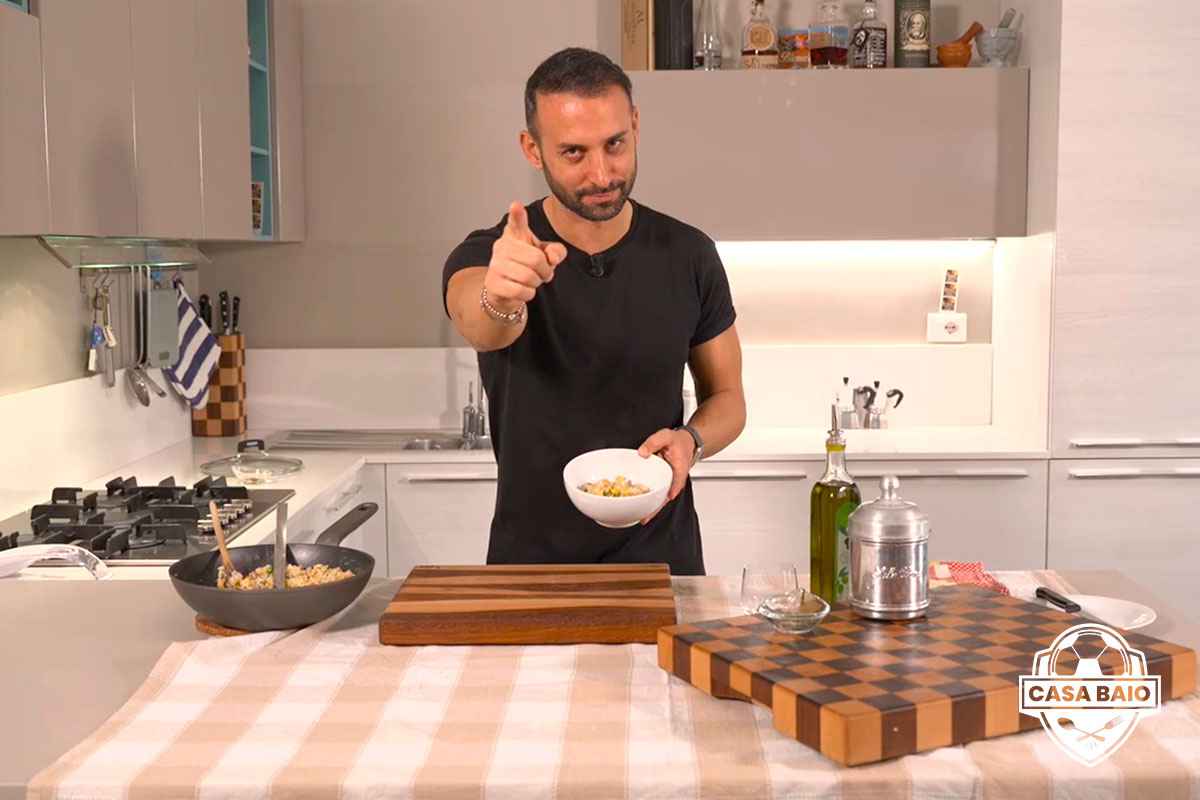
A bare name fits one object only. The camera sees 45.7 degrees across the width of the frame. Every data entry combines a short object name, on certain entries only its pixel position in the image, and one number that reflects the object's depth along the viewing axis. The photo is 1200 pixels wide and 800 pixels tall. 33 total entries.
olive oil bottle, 1.79
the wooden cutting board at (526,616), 1.76
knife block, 4.47
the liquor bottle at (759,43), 4.27
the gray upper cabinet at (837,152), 4.14
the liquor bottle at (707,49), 4.24
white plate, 1.77
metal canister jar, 1.67
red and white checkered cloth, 1.93
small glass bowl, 1.64
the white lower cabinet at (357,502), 3.49
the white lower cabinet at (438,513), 3.98
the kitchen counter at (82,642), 1.47
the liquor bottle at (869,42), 4.22
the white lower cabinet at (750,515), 3.98
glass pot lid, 3.70
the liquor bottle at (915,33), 4.27
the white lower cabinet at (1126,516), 3.99
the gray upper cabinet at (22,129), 2.40
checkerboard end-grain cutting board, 1.38
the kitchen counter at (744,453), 3.73
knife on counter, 1.78
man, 2.39
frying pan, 1.76
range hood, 3.01
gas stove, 2.77
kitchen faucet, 4.29
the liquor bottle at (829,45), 4.27
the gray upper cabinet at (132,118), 2.49
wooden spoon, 1.85
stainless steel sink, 4.21
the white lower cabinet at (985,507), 3.96
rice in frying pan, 1.87
